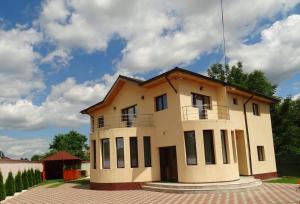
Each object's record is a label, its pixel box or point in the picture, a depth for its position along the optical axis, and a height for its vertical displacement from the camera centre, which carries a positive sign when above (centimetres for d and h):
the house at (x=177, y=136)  1669 +118
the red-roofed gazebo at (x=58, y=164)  3238 -41
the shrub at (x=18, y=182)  2056 -134
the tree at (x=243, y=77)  3841 +964
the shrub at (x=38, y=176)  2686 -126
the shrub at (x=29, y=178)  2377 -125
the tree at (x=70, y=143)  6850 +401
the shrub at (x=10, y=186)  1833 -136
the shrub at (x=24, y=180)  2240 -129
